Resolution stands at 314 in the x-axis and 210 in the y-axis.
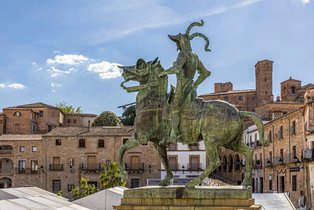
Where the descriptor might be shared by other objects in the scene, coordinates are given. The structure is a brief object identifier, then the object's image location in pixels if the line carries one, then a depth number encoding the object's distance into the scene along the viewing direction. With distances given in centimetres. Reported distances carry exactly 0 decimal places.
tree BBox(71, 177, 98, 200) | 3447
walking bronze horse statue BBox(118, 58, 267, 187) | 817
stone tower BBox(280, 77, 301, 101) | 6706
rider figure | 830
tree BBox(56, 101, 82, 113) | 8038
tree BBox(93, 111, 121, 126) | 6100
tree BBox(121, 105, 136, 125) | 6700
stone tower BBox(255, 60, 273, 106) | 7281
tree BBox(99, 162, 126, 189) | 3506
